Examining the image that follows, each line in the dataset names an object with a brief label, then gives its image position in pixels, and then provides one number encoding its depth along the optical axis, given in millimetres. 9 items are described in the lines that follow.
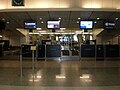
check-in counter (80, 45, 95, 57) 8331
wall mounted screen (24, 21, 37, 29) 7534
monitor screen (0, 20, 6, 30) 7977
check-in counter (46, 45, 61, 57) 8157
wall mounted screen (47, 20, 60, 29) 7485
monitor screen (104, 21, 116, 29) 7679
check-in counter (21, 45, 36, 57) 8435
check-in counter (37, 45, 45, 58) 8234
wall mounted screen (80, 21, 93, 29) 7485
